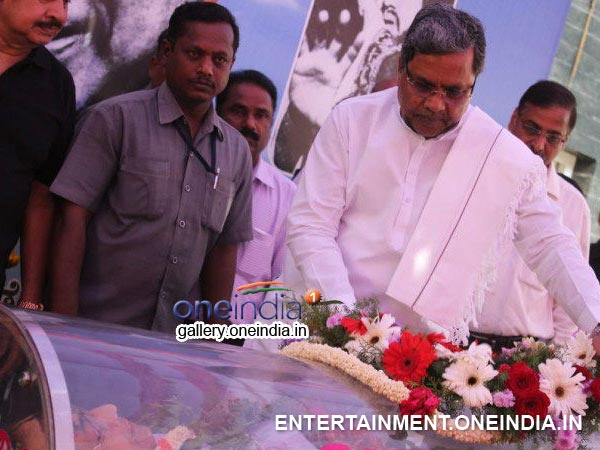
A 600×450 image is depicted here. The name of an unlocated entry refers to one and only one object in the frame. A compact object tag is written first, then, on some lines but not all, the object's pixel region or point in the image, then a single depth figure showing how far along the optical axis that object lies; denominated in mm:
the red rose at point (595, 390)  2447
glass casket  1652
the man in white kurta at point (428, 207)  2936
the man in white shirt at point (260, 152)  3916
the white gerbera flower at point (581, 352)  2602
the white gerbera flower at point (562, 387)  2357
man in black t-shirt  2893
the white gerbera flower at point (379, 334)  2377
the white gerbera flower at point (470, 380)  2244
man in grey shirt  3107
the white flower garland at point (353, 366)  2170
